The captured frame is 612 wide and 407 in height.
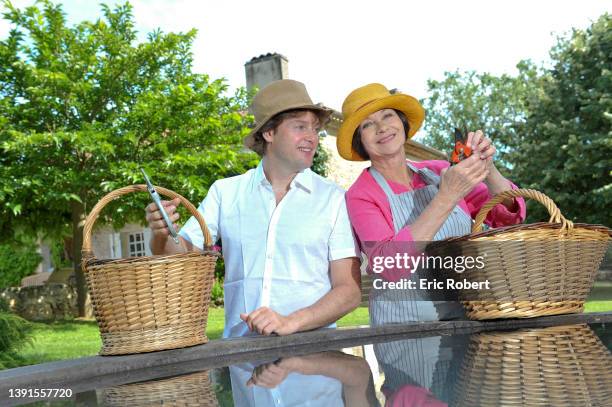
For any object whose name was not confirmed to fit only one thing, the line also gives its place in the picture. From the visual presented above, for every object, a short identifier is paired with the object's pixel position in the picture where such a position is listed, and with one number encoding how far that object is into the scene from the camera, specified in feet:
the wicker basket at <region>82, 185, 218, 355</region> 6.34
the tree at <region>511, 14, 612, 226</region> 64.08
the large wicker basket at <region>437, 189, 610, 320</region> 6.82
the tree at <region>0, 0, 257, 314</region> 43.21
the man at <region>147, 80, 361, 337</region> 8.54
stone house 65.31
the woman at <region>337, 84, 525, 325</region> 7.85
